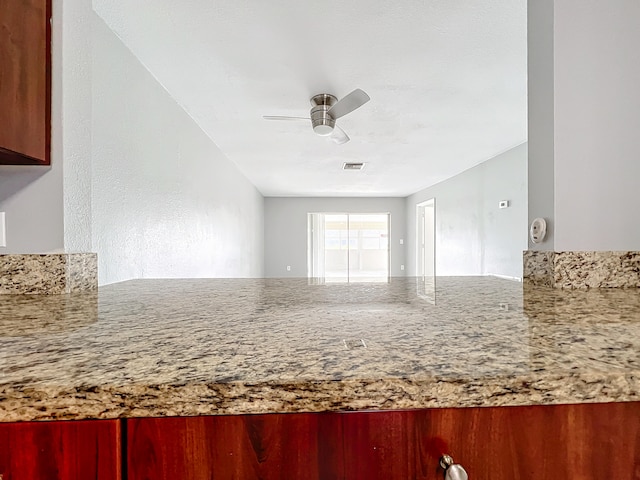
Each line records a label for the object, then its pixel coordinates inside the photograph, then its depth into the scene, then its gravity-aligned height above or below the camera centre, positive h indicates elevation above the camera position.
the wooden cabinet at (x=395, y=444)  0.41 -0.24
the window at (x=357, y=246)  10.68 -0.09
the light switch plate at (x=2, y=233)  1.11 +0.04
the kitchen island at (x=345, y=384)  0.39 -0.16
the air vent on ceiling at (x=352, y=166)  5.07 +1.12
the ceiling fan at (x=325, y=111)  2.46 +0.94
